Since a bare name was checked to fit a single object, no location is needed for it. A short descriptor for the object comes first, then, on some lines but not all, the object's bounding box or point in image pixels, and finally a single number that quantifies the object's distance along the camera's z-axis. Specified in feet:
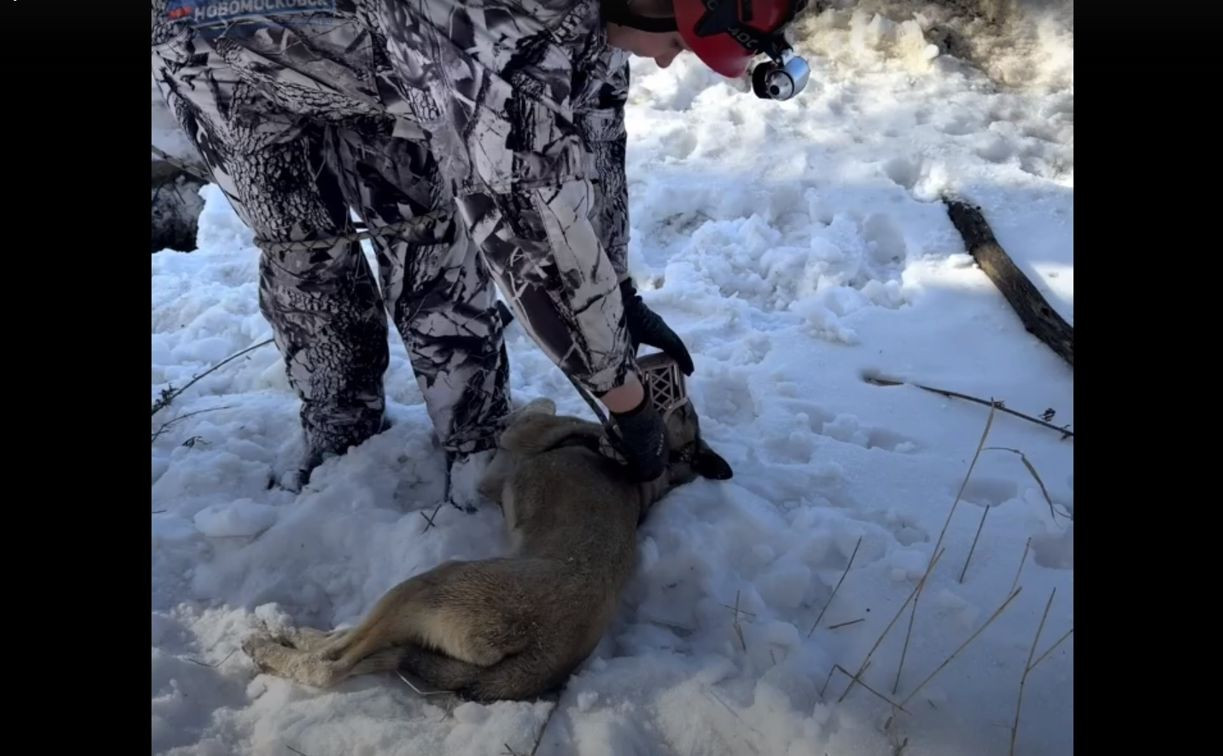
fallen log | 11.00
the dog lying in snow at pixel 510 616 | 6.35
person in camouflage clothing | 5.51
